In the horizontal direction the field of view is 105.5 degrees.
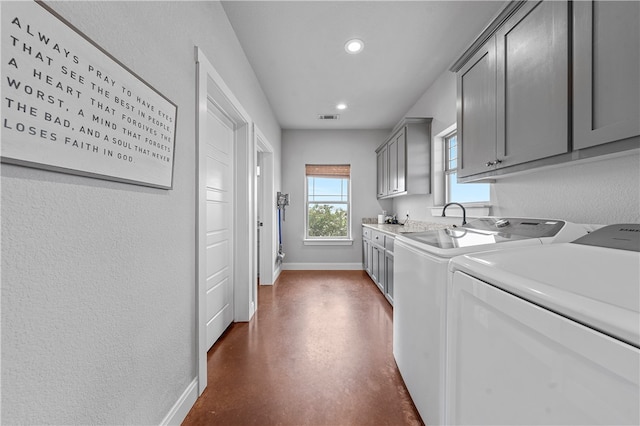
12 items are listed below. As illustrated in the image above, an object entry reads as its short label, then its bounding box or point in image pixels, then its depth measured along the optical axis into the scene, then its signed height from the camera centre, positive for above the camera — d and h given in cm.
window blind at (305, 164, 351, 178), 473 +84
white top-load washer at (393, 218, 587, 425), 108 -38
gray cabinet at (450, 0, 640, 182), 88 +60
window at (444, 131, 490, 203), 239 +31
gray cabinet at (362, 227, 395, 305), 289 -65
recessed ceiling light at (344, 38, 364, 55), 219 +155
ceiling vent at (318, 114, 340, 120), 395 +159
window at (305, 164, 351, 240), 477 +20
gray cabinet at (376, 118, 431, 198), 315 +76
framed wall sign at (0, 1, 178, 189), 58 +32
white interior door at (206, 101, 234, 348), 197 -9
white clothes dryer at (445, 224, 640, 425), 43 -27
